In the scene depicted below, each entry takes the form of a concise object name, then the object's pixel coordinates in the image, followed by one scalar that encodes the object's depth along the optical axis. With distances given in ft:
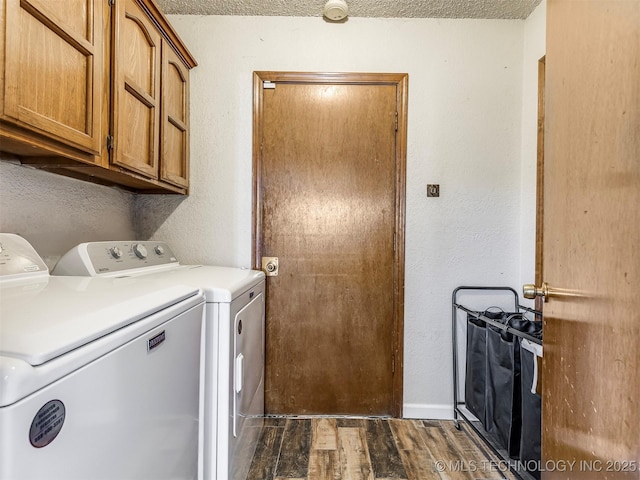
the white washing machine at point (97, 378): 1.55
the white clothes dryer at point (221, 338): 3.85
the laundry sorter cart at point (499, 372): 4.52
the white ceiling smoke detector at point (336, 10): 6.18
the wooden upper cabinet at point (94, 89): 3.11
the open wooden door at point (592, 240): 2.18
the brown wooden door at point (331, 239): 6.71
